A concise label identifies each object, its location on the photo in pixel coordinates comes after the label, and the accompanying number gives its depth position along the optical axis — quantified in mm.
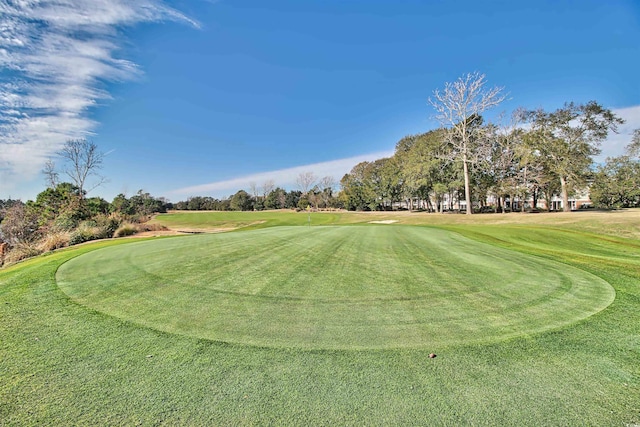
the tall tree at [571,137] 31469
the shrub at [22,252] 13311
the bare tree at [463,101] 26938
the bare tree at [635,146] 33156
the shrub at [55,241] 15516
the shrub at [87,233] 17281
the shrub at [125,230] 20656
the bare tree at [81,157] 33406
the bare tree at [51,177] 32000
